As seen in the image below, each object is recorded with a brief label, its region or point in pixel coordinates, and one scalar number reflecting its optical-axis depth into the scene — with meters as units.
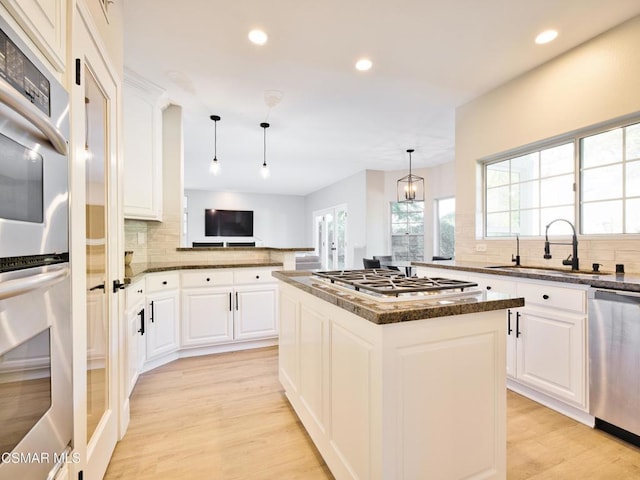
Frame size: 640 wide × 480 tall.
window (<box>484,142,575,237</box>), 2.71
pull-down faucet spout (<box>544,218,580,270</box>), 2.35
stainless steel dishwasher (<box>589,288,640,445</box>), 1.67
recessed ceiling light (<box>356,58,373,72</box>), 2.63
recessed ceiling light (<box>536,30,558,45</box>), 2.29
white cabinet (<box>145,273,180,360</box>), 2.70
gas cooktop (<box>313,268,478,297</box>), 1.27
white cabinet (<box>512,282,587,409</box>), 1.91
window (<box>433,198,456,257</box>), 6.14
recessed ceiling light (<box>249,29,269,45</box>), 2.26
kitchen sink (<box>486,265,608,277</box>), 2.15
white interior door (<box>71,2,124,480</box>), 1.12
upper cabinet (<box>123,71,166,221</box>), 2.79
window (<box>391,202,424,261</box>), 6.58
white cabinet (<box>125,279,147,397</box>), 1.98
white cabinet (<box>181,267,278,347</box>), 3.06
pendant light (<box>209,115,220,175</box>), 3.56
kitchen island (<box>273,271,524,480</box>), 1.09
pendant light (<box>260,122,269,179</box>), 3.96
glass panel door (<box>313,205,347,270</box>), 7.83
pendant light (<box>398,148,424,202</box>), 6.42
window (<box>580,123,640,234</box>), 2.25
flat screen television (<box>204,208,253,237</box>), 9.26
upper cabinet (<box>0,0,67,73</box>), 0.75
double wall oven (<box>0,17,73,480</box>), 0.67
